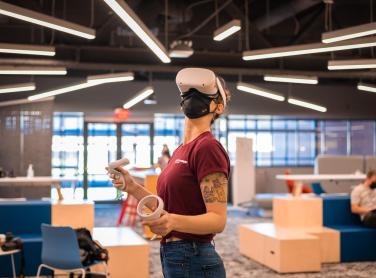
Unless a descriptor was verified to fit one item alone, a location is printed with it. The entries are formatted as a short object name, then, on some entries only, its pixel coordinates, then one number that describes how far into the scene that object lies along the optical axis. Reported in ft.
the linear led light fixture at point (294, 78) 31.76
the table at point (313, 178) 28.70
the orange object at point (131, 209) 37.51
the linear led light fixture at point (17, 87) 32.50
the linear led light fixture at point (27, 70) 27.43
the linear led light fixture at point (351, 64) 25.59
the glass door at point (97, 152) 50.57
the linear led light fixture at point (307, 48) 21.85
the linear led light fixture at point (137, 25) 15.47
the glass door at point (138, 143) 51.57
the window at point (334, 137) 56.95
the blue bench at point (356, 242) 26.55
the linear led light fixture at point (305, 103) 39.76
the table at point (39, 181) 25.18
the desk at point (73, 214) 23.20
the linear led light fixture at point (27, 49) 23.16
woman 6.16
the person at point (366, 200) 27.02
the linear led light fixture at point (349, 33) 19.02
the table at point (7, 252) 17.92
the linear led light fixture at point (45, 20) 16.97
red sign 48.80
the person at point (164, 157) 36.69
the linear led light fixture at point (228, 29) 21.63
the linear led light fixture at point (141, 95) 37.04
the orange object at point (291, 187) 39.19
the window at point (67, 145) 50.96
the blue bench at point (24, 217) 23.30
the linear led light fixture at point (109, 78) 31.62
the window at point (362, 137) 57.82
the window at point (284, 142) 55.98
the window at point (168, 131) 53.21
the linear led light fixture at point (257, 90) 35.06
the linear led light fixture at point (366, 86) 35.45
